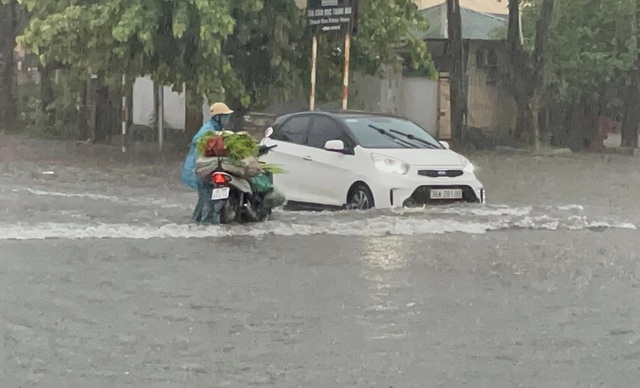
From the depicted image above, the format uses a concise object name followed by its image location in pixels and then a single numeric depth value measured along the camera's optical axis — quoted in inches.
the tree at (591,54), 1358.3
